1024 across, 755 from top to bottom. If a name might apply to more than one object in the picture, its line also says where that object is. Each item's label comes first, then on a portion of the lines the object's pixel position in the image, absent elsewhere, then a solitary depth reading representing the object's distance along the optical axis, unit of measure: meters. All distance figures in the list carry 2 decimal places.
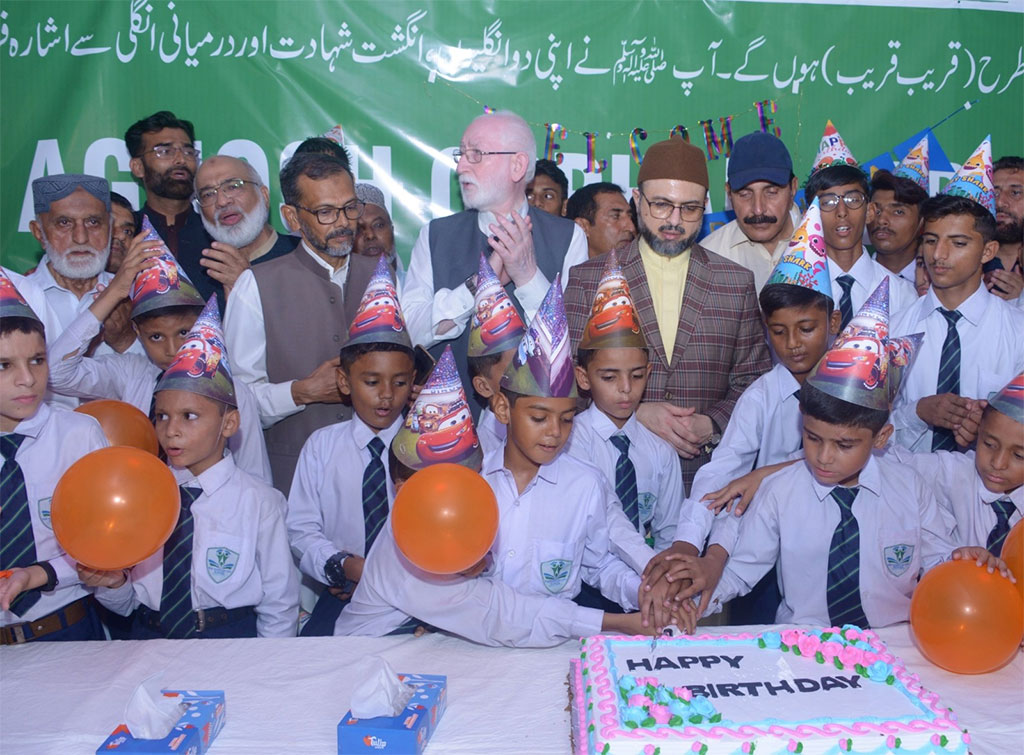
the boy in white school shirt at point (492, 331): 2.66
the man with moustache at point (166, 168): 3.96
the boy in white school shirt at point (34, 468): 2.24
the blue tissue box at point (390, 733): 1.54
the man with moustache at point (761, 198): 3.36
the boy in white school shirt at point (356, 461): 2.65
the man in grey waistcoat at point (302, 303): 3.10
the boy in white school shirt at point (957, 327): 2.97
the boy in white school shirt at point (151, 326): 2.88
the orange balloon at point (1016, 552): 1.94
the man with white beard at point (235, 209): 3.62
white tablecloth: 1.64
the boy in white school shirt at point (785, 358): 2.71
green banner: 4.24
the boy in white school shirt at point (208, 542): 2.30
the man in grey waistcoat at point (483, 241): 3.05
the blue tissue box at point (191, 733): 1.51
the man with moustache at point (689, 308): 2.93
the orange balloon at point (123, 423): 2.51
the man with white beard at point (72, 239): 3.31
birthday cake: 1.48
